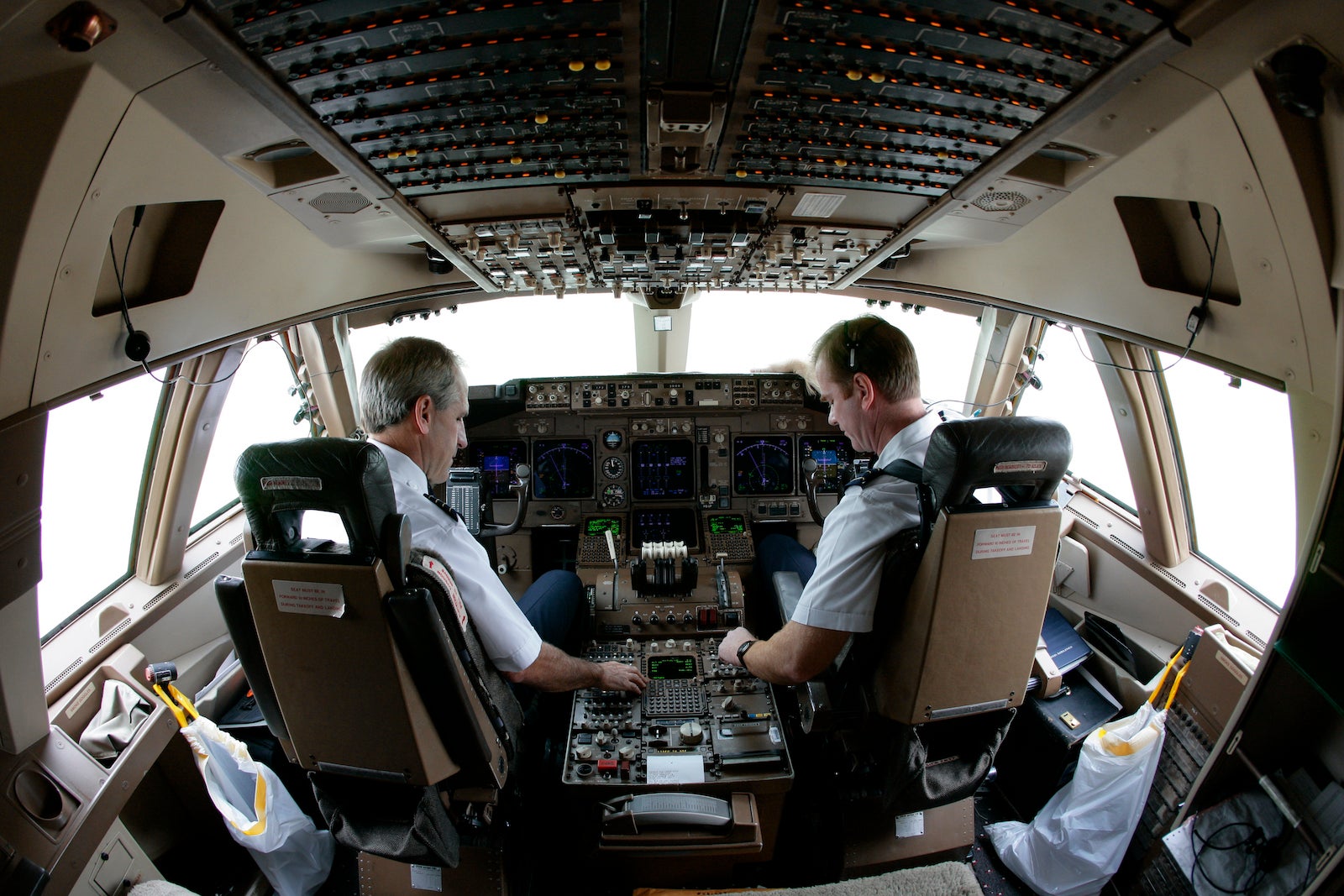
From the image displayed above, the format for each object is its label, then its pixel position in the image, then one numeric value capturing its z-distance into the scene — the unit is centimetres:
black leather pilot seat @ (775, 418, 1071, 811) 143
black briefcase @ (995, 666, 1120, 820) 224
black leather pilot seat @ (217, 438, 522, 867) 132
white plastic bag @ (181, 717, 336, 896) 193
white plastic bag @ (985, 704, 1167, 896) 192
